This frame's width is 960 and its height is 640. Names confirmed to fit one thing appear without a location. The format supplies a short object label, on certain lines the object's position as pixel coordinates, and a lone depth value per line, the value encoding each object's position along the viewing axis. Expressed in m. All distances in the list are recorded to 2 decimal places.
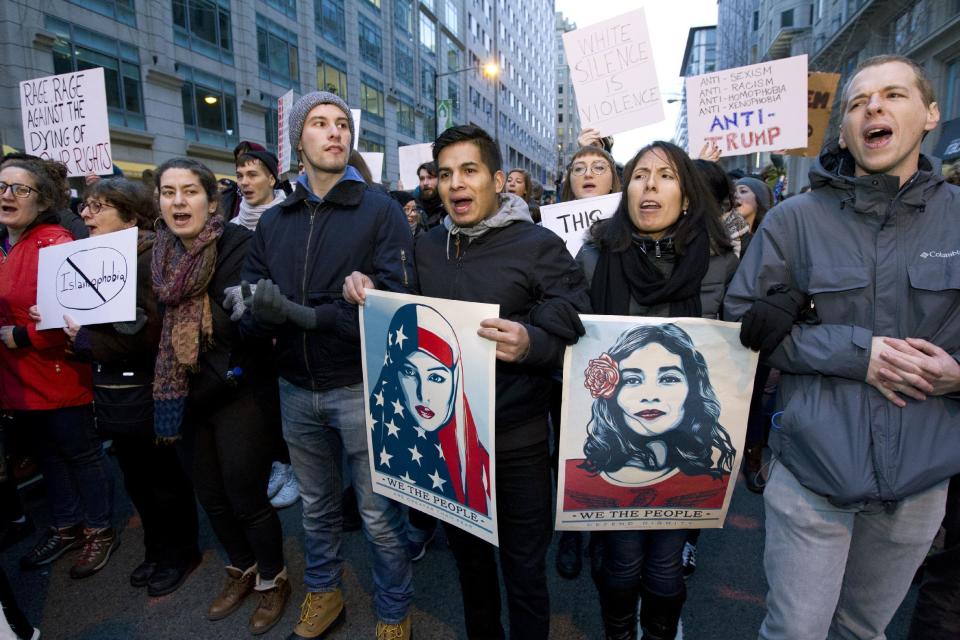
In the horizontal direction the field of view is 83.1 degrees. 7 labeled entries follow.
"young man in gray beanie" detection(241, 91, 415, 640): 2.28
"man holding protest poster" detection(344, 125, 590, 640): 2.02
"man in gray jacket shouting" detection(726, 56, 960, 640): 1.55
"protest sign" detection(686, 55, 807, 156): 3.95
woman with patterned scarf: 2.49
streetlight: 22.29
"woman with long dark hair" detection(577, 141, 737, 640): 2.08
